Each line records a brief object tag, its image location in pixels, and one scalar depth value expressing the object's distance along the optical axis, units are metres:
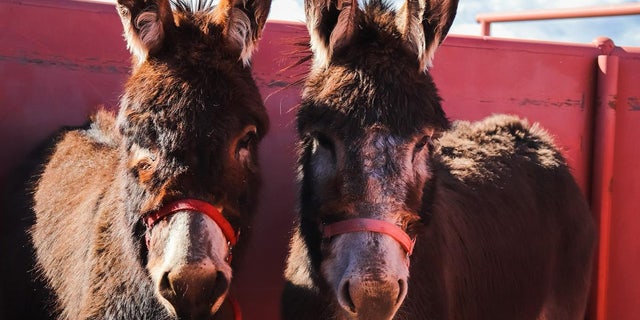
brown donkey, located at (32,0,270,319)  2.71
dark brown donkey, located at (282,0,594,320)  2.70
